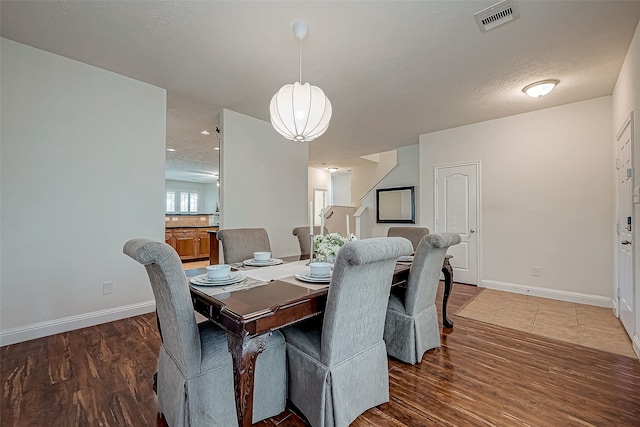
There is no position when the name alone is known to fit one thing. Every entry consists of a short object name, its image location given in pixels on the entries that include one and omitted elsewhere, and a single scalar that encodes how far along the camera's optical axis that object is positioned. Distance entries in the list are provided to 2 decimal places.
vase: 2.02
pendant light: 2.16
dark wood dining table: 1.16
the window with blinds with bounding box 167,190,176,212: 11.63
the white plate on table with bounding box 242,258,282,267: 2.23
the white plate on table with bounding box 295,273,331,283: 1.65
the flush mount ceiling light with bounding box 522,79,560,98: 3.08
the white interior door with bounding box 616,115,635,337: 2.54
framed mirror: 5.83
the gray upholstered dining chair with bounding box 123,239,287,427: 1.21
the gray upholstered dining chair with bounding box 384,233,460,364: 2.01
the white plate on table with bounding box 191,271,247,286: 1.58
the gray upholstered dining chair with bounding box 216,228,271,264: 2.60
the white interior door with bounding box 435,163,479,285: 4.54
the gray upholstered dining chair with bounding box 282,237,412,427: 1.30
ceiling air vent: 1.99
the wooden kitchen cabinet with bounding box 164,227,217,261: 6.37
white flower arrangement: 2.00
